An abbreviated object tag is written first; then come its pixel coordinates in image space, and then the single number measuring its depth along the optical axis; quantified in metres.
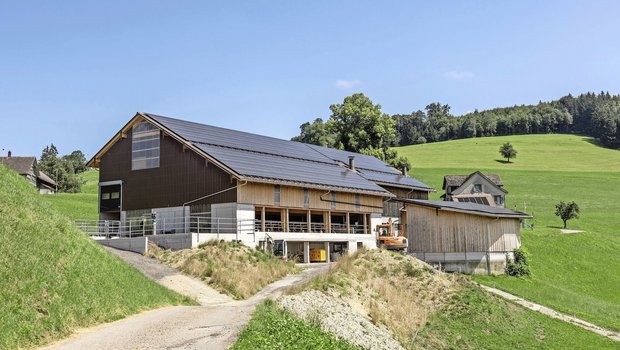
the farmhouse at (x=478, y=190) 89.81
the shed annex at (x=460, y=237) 49.19
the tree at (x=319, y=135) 102.74
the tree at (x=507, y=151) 144.50
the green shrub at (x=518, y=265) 49.56
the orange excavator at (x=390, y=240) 48.91
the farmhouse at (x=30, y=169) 89.62
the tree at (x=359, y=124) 89.38
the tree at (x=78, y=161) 138.52
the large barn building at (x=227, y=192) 42.16
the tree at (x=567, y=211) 76.25
